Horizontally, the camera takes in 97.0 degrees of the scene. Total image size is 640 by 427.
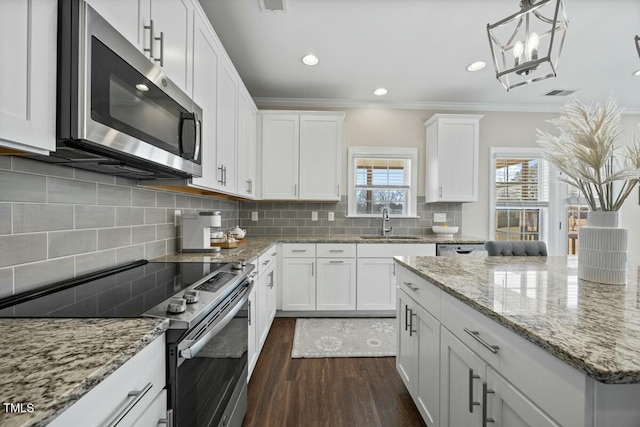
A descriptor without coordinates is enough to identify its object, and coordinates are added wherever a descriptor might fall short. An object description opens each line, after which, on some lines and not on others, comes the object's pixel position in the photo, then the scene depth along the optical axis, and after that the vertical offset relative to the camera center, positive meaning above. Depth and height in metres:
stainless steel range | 0.83 -0.32
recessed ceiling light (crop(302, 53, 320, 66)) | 2.64 +1.47
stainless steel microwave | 0.77 +0.36
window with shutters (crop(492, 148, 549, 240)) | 3.86 +0.35
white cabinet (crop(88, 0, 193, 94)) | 0.97 +0.75
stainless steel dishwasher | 3.04 -0.37
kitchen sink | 3.64 -0.29
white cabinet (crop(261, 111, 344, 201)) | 3.33 +0.69
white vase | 1.16 -0.14
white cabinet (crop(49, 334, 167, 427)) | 0.51 -0.39
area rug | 2.39 -1.16
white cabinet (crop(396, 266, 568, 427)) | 0.67 -0.50
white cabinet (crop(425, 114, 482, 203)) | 3.41 +0.70
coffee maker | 2.04 -0.12
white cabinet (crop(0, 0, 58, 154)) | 0.63 +0.33
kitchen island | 0.57 -0.31
